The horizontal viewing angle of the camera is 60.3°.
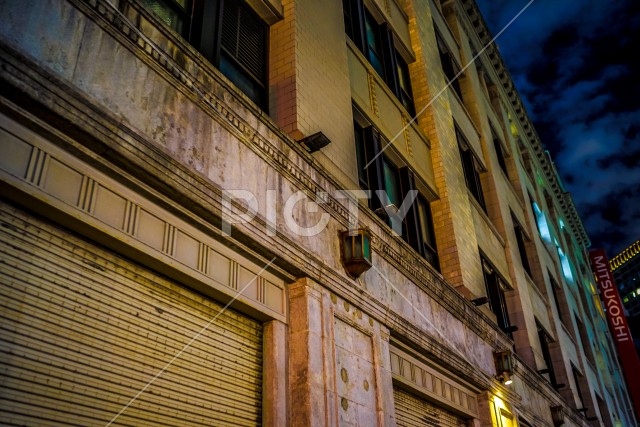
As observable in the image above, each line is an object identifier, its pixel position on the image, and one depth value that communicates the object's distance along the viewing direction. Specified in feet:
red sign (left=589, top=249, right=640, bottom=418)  110.83
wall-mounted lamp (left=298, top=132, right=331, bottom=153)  23.95
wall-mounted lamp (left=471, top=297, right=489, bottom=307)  39.17
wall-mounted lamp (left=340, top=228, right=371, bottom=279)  24.22
